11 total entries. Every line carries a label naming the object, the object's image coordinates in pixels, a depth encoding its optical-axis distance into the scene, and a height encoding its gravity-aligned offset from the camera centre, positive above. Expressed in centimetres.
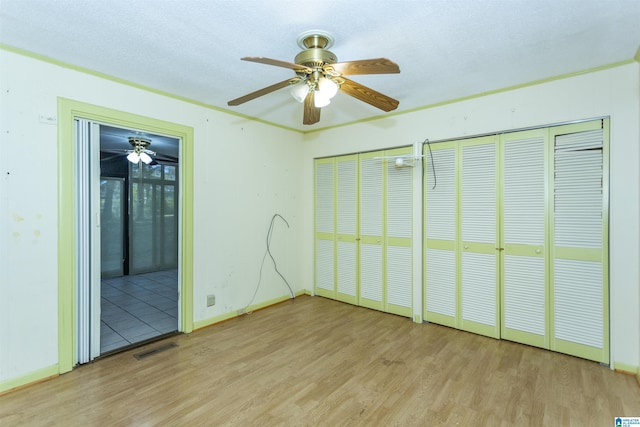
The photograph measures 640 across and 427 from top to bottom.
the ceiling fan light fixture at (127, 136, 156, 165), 435 +95
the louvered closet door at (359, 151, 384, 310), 390 -25
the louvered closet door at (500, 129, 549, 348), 283 -27
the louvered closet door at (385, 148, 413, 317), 365 -32
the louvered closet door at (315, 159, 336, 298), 439 -25
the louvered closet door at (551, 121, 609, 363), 256 -28
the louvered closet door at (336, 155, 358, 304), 415 -22
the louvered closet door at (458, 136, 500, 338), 308 -28
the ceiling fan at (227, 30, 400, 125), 180 +88
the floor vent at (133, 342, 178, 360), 273 -131
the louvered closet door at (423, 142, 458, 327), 334 -24
